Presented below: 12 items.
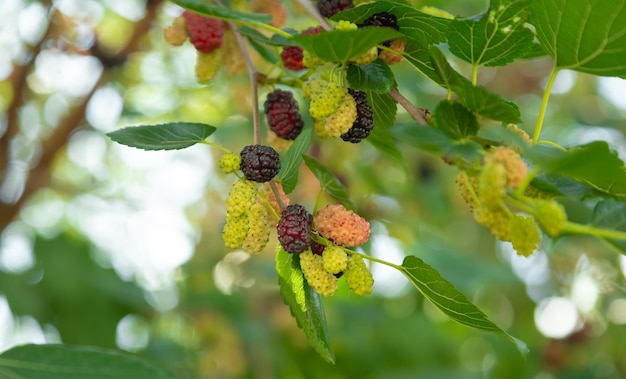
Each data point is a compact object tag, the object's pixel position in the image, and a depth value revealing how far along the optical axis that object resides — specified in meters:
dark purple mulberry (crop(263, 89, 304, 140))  0.78
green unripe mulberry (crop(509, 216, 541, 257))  0.54
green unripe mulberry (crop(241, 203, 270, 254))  0.66
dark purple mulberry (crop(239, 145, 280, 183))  0.66
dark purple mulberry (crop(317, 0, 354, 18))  0.74
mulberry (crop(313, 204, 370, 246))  0.63
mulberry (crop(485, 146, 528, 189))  0.53
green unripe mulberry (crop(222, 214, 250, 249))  0.65
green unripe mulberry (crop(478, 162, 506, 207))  0.52
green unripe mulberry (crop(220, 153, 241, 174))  0.67
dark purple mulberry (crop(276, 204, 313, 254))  0.62
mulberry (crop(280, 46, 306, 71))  0.78
